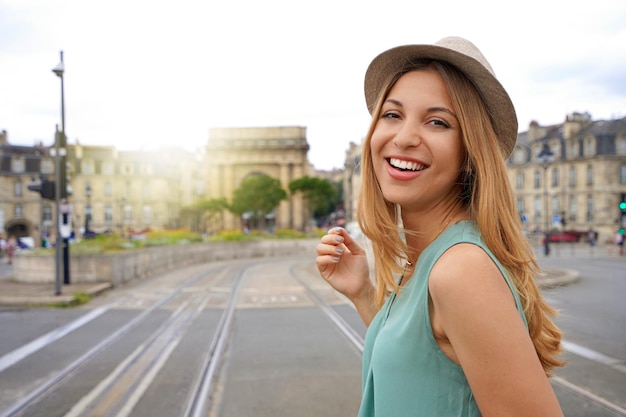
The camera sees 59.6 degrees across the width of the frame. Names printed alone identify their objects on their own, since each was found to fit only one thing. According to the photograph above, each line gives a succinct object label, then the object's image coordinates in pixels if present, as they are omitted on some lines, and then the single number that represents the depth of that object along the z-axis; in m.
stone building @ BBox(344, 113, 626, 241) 51.84
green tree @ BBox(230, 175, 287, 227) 47.56
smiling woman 1.22
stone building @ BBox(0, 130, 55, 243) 60.09
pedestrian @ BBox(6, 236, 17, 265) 32.09
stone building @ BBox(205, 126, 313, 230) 62.25
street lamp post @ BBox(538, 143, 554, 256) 29.86
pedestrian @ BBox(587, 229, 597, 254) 35.41
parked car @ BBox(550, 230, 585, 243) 48.62
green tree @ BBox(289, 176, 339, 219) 56.03
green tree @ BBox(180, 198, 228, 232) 54.59
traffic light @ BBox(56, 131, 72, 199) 14.04
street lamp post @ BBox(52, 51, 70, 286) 13.33
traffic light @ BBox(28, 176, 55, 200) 13.98
